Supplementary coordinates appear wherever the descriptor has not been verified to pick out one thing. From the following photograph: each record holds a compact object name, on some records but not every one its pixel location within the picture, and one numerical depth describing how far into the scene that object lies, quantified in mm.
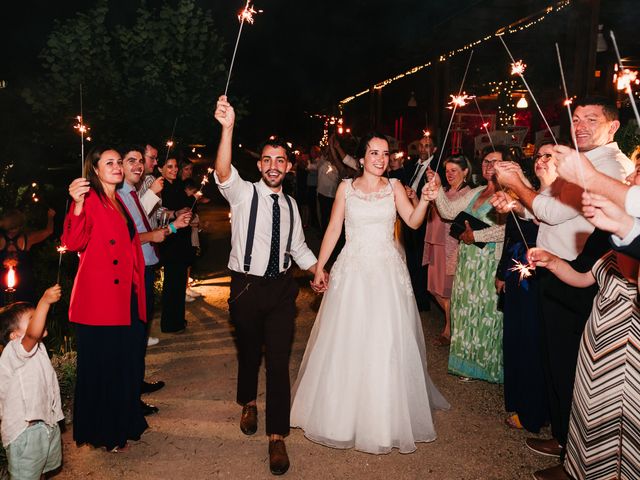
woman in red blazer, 3643
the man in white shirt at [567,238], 3367
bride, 3910
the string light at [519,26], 8281
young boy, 3119
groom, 3916
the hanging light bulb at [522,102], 12188
